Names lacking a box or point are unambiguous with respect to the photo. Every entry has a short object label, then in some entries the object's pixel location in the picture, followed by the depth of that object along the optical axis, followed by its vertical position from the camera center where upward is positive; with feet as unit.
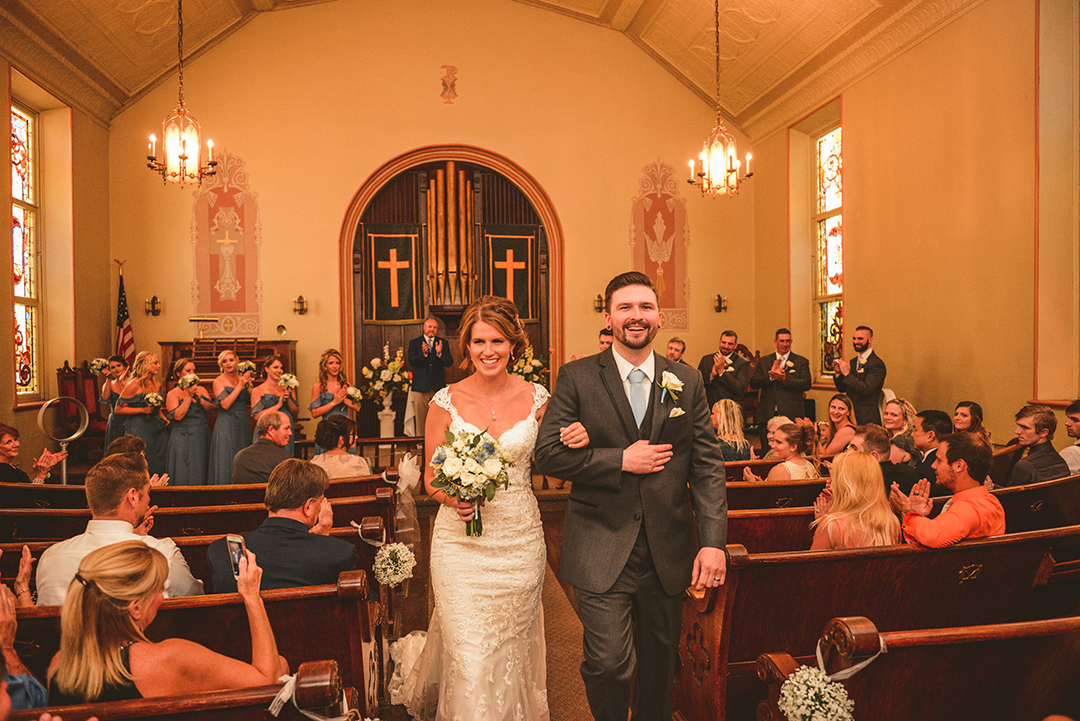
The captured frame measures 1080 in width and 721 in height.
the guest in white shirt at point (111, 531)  8.41 -2.20
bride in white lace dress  9.01 -2.92
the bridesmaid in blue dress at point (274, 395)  22.20 -1.39
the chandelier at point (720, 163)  26.30 +7.03
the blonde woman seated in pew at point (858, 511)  9.62 -2.28
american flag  30.07 +0.87
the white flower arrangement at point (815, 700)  5.90 -2.98
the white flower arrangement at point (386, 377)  29.60 -1.11
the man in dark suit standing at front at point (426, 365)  30.86 -0.62
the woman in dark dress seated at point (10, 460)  14.76 -2.31
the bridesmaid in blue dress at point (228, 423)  21.84 -2.25
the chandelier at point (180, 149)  24.04 +7.03
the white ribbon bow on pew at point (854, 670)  5.93 -2.76
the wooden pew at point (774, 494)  13.46 -2.83
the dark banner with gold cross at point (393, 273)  34.09 +3.84
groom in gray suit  7.66 -1.69
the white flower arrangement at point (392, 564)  10.43 -3.21
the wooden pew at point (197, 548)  9.75 -2.80
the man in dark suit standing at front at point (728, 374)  25.86 -0.94
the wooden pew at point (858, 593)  8.59 -3.11
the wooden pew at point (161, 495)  13.83 -2.85
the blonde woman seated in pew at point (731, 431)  17.17 -2.03
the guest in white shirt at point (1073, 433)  14.96 -1.85
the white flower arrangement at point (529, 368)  27.65 -0.73
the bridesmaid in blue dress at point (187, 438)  21.44 -2.64
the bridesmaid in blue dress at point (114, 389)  21.22 -1.14
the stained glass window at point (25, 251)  26.20 +3.96
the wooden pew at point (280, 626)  7.22 -2.96
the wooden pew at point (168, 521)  11.87 -2.89
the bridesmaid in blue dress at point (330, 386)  23.41 -1.18
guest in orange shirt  8.48 -2.10
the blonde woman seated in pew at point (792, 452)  14.07 -2.23
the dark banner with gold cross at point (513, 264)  34.91 +4.33
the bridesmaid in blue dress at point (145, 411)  20.75 -1.74
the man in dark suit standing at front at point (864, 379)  22.86 -1.02
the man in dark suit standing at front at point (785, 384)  25.17 -1.30
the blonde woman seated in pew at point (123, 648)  5.58 -2.43
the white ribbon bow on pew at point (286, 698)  5.18 -2.58
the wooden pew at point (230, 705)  5.03 -2.57
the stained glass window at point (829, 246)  30.32 +4.59
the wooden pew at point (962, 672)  6.15 -2.99
